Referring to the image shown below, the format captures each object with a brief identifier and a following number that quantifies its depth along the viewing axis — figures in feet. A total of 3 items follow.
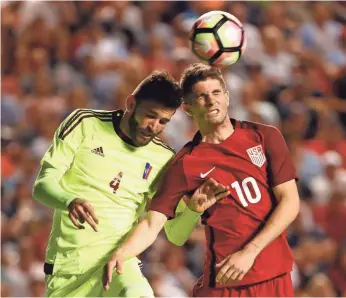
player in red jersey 42.63
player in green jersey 42.96
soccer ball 46.34
